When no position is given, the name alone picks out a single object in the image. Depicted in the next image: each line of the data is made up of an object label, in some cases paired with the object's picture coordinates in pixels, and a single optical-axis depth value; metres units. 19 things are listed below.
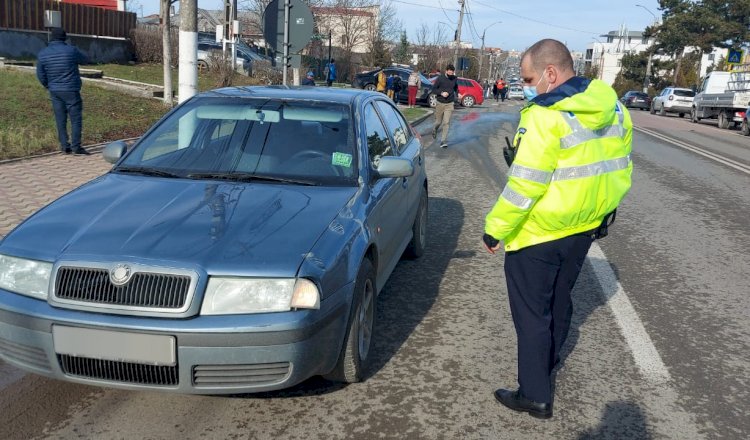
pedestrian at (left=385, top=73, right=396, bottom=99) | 30.44
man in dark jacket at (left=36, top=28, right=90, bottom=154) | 10.17
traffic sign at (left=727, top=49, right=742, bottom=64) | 38.44
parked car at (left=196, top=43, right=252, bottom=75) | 25.46
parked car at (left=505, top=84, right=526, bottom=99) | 65.00
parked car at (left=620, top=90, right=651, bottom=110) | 51.38
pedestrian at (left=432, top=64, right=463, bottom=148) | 15.22
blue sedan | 2.99
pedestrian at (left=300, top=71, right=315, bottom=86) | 20.12
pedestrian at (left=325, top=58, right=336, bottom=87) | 30.77
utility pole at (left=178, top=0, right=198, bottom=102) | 7.87
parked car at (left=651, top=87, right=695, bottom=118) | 39.25
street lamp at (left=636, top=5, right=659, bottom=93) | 69.81
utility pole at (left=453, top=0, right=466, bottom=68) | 49.80
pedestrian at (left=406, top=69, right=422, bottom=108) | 29.91
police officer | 3.06
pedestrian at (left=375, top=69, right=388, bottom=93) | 29.91
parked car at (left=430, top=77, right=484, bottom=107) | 37.03
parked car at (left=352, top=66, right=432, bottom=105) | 31.12
